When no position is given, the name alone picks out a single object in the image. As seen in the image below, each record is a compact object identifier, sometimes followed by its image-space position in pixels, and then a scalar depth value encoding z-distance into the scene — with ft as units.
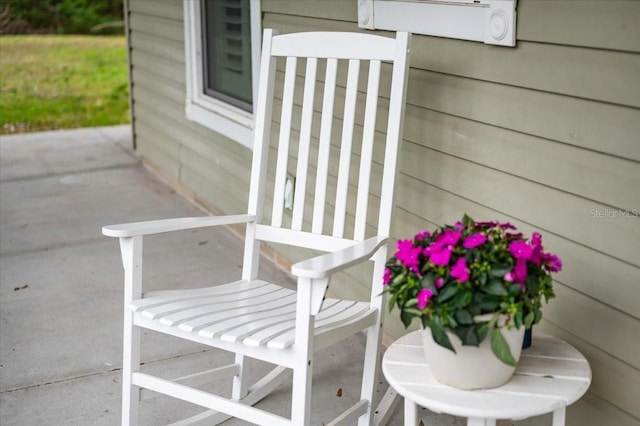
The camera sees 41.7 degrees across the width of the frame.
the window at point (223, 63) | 13.39
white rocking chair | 6.66
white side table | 5.53
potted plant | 5.49
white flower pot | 5.63
